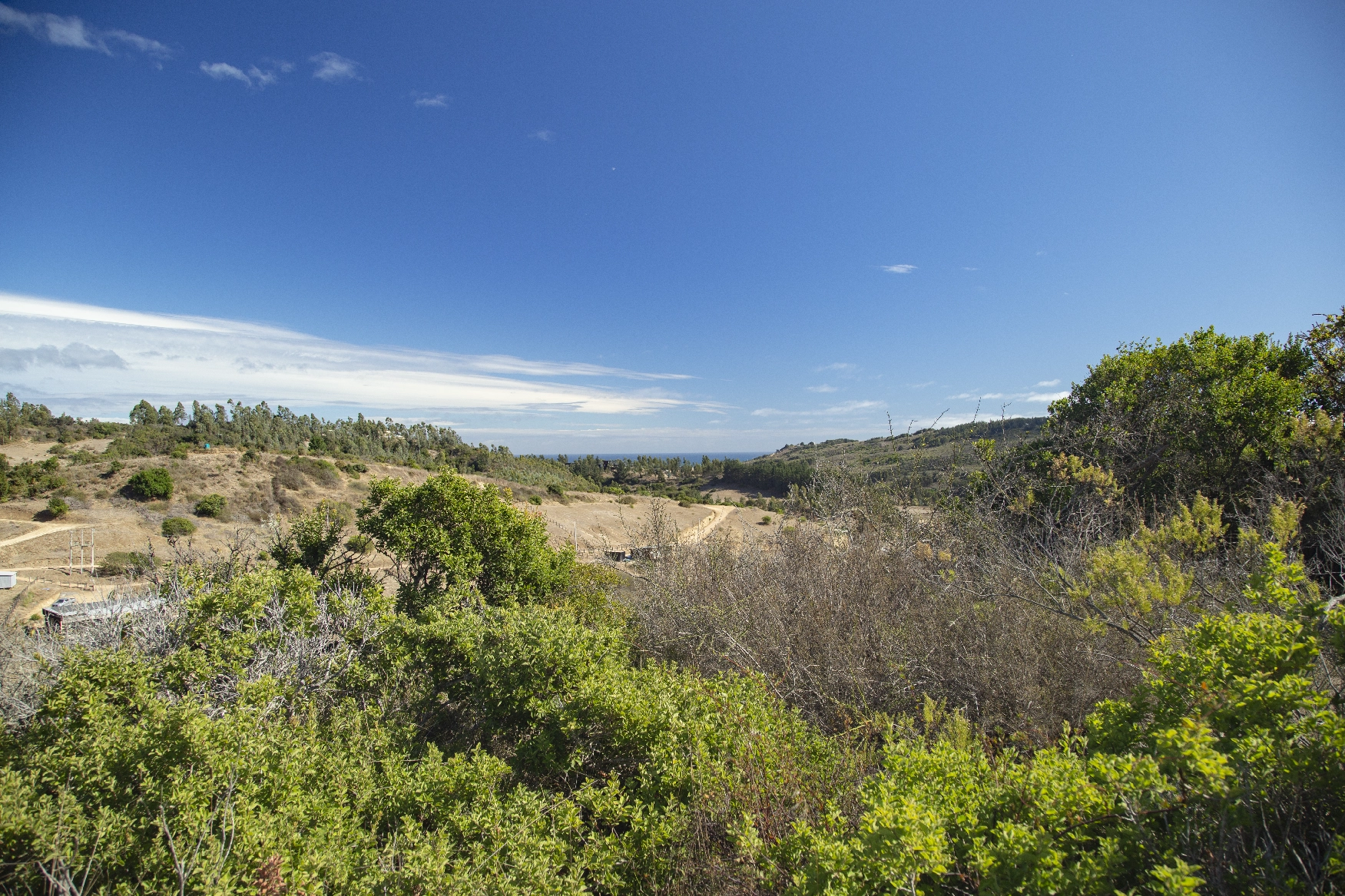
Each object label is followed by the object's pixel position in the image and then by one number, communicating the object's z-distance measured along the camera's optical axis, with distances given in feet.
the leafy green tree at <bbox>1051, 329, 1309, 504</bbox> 26.99
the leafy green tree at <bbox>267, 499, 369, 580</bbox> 23.80
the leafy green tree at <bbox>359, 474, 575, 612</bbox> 23.25
